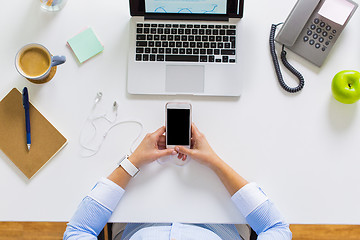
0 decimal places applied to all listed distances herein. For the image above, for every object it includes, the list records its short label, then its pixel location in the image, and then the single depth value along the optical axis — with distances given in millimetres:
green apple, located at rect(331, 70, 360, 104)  925
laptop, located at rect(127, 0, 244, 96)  968
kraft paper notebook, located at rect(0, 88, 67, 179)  943
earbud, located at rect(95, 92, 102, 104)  974
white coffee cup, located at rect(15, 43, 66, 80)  929
